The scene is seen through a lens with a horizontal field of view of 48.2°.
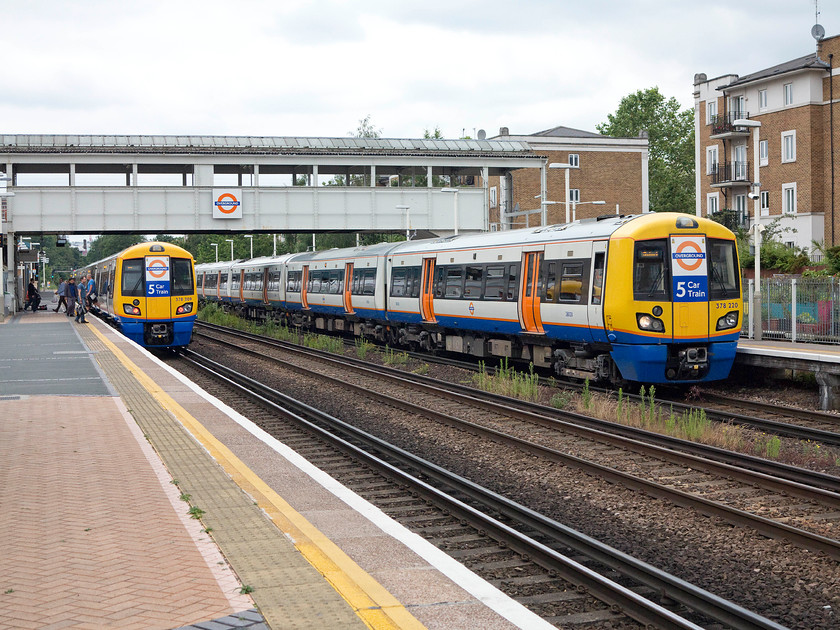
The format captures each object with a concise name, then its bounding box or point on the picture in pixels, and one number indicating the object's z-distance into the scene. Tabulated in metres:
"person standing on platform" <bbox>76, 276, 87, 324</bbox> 35.31
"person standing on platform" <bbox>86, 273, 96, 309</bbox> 38.39
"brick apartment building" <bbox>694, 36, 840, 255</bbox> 44.97
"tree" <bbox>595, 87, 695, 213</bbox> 87.00
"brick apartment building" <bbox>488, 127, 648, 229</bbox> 66.12
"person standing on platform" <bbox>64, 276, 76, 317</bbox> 38.81
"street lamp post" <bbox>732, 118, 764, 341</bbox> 21.14
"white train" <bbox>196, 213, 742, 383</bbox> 15.52
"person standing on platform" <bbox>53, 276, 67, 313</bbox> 39.78
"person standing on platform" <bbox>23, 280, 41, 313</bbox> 48.03
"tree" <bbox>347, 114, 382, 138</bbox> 83.19
